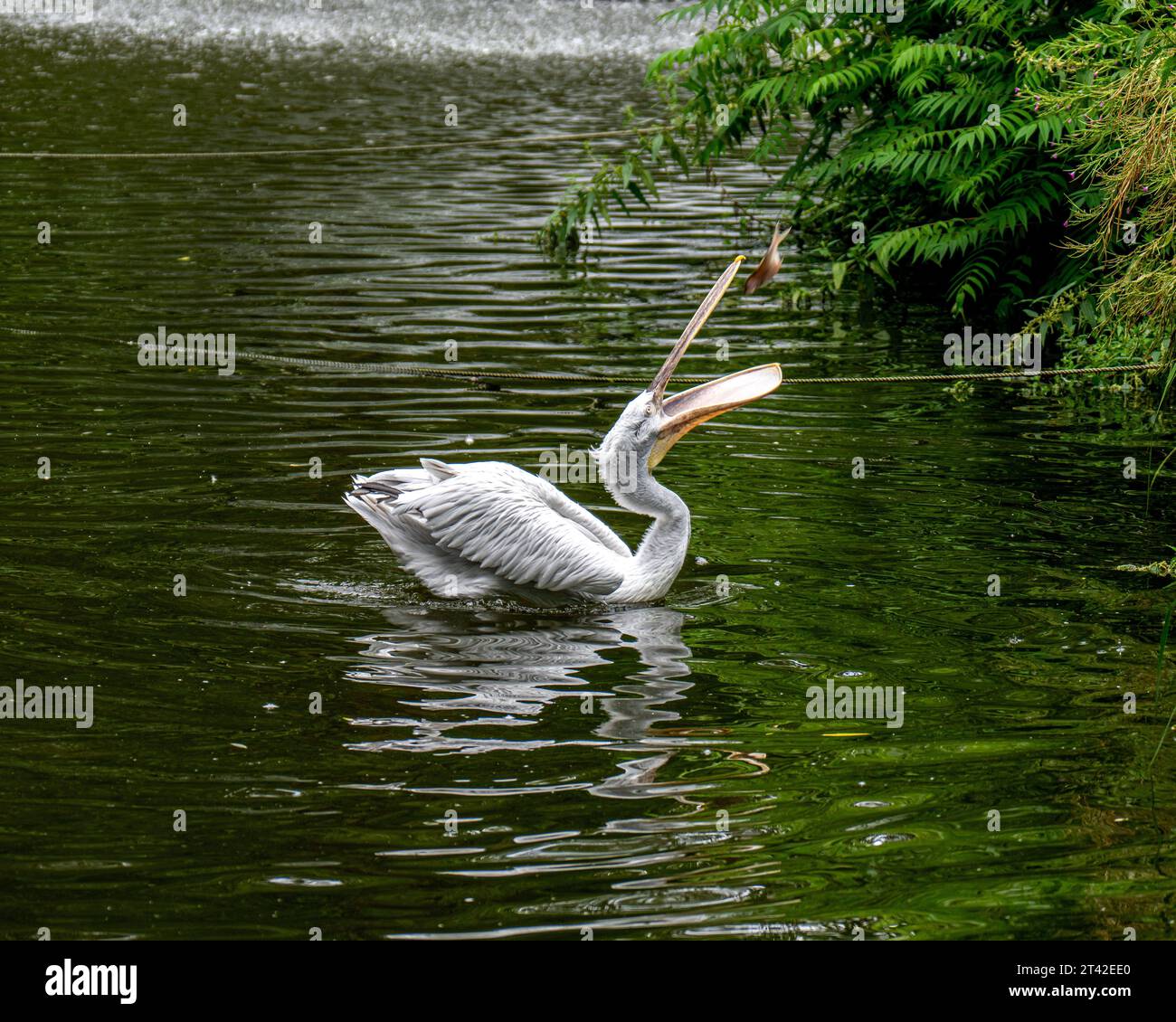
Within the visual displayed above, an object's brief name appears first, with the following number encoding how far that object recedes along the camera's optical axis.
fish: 12.62
